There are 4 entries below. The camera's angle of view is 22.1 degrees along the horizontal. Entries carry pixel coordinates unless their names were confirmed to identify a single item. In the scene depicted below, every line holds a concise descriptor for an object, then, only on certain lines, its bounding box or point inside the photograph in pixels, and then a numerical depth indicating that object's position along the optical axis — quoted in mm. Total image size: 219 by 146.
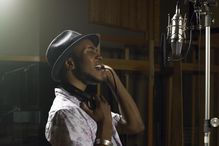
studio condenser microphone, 2359
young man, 2058
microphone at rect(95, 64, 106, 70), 2207
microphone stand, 2308
